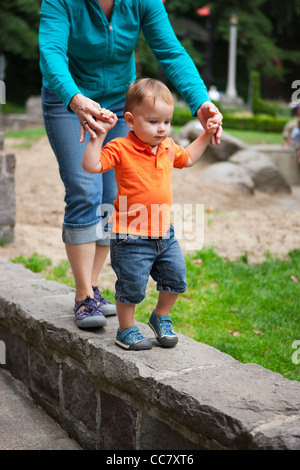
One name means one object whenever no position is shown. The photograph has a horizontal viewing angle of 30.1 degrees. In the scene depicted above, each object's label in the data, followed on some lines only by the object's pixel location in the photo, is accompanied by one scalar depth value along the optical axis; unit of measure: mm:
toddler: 2203
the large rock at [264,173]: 9547
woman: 2410
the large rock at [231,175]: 8836
